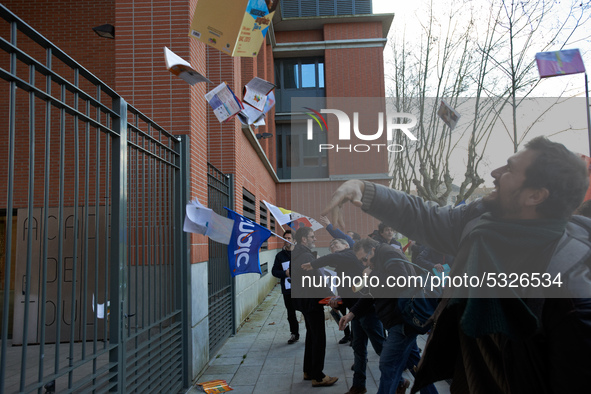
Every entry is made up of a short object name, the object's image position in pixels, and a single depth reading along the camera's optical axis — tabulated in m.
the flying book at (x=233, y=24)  4.96
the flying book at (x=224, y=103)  6.52
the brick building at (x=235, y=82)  6.50
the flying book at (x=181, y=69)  4.90
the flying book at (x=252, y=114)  7.46
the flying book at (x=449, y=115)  3.65
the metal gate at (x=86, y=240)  2.88
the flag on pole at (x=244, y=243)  5.99
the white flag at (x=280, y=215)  7.55
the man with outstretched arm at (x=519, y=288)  1.99
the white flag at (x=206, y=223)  5.34
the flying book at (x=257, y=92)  7.00
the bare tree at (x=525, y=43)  6.99
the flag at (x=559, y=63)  3.70
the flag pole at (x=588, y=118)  3.02
